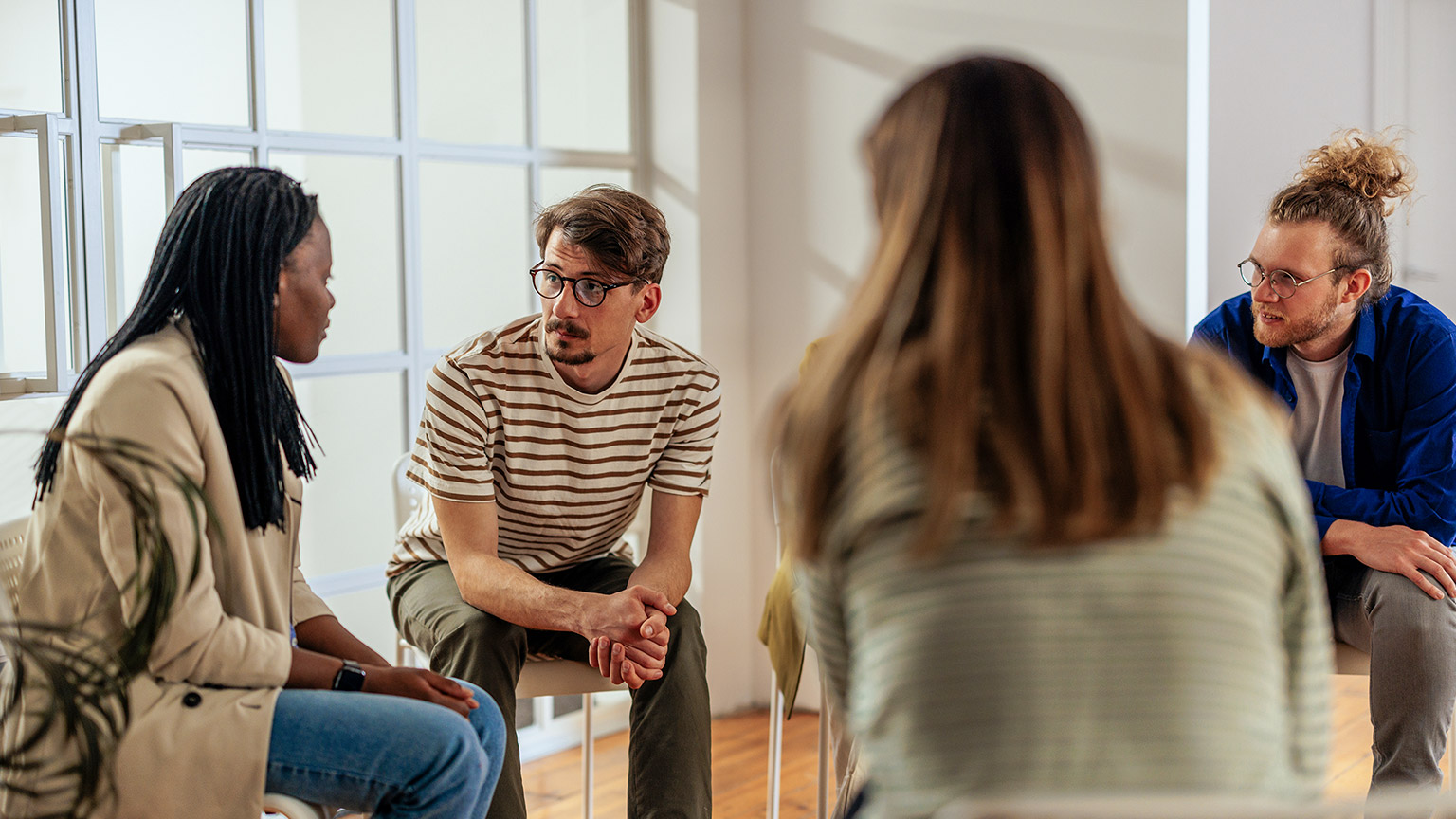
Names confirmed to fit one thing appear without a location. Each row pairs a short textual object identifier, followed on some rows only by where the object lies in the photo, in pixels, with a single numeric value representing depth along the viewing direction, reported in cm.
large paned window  198
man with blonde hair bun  191
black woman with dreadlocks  130
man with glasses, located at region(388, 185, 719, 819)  189
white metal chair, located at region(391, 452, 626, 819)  197
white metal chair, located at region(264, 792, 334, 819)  139
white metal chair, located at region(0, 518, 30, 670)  132
